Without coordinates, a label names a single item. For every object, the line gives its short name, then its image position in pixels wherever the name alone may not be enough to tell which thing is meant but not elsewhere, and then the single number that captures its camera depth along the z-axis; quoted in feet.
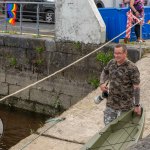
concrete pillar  34.55
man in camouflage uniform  17.11
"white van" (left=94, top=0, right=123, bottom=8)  57.01
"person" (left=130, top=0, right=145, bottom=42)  35.70
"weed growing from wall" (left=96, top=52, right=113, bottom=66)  33.81
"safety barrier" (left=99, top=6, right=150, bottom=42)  35.88
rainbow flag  43.47
